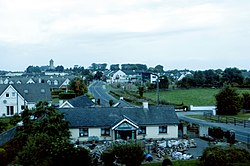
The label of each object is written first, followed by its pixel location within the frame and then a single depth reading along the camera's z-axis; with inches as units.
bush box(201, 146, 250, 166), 943.0
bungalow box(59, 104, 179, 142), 1421.0
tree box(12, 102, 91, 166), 926.4
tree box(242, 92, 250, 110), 2268.3
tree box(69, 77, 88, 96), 3009.8
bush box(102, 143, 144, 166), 946.7
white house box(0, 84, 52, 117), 2171.5
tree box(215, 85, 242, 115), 2123.5
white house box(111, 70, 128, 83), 6929.1
